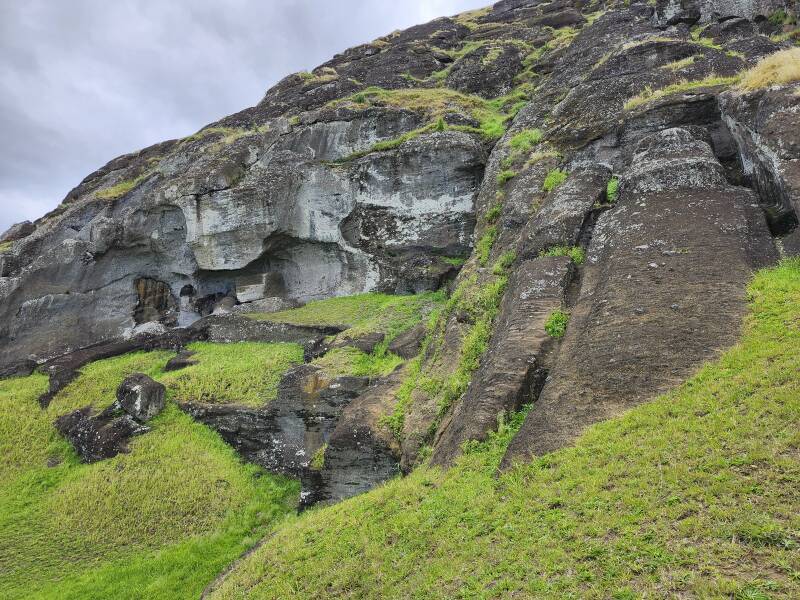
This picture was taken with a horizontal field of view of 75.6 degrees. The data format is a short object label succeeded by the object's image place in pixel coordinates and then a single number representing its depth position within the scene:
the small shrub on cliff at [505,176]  17.59
